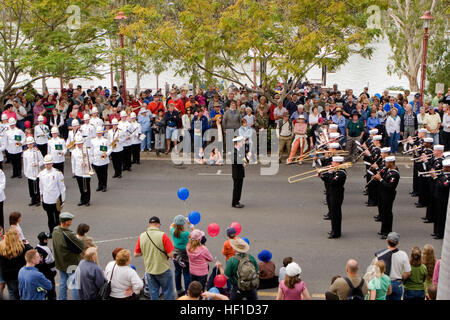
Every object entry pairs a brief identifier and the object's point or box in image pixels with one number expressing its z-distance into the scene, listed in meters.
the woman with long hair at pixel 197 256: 9.10
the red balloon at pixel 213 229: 9.56
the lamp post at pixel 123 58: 20.64
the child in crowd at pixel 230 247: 8.97
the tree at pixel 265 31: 19.53
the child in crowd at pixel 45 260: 8.95
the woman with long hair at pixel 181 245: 9.57
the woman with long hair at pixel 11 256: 8.84
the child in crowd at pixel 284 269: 8.76
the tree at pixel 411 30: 28.70
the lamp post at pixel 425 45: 20.09
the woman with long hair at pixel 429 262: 8.85
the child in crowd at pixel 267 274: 9.91
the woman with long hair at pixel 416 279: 8.74
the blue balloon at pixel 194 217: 9.99
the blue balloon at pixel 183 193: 11.38
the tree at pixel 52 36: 20.25
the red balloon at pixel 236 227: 9.23
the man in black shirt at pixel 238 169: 14.52
